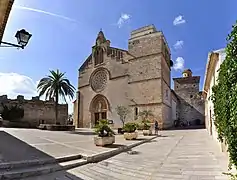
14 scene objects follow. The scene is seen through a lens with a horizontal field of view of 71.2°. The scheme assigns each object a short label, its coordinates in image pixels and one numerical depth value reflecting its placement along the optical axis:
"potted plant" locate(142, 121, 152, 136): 13.02
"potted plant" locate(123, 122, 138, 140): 9.90
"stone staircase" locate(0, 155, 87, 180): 3.72
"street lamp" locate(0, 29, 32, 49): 4.79
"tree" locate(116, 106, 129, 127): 21.60
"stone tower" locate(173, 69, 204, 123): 27.88
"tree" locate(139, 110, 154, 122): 20.42
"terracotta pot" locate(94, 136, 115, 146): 7.09
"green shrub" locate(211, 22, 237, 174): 2.77
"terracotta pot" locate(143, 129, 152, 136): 13.01
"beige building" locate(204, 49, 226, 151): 5.54
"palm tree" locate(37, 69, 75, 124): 17.90
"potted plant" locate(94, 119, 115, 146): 7.10
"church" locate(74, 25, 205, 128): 21.16
